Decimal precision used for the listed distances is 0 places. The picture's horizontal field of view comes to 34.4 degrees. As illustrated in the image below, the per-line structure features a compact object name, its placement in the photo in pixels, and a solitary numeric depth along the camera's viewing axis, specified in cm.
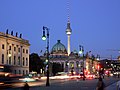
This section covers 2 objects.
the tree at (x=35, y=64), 7849
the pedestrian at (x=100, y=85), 1305
